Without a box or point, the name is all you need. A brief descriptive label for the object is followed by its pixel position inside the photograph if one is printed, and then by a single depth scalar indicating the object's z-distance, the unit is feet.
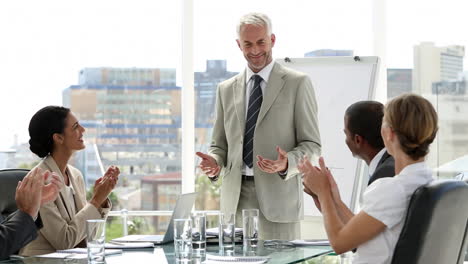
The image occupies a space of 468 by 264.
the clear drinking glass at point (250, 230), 10.11
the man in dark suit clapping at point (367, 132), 9.75
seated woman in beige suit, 10.72
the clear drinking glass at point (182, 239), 9.00
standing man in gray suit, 12.75
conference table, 9.28
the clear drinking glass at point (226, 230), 10.18
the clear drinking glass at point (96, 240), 8.66
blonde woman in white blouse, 7.89
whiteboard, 16.87
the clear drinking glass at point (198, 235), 9.47
